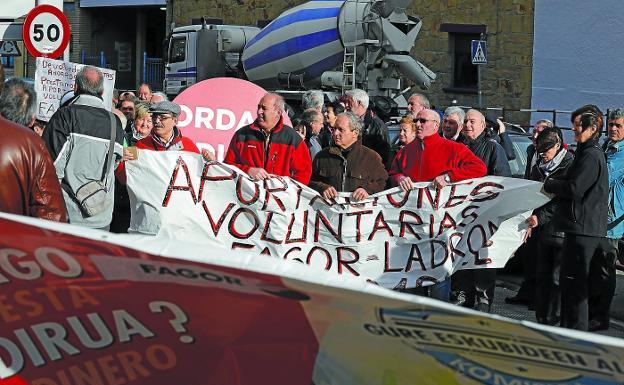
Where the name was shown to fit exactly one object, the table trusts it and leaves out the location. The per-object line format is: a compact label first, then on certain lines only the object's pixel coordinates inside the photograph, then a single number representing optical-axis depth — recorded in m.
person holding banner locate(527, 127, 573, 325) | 8.89
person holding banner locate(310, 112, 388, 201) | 8.23
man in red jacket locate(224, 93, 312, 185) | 8.27
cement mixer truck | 20.33
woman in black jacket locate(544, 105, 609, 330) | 7.96
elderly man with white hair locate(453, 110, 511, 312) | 9.87
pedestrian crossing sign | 22.28
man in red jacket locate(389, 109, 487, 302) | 8.23
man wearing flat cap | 8.25
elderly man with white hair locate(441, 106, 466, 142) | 10.11
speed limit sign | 12.23
